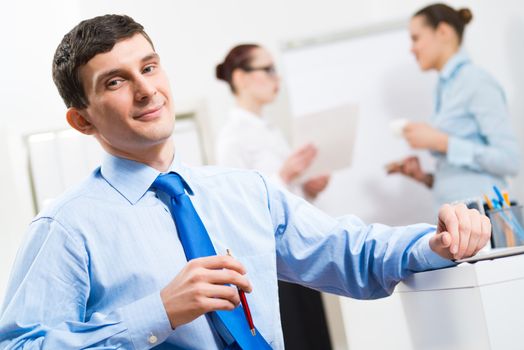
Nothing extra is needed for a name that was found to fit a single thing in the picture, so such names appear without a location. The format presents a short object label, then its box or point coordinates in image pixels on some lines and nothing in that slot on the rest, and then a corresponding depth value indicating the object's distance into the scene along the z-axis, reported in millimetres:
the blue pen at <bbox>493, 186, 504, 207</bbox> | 2806
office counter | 2248
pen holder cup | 2772
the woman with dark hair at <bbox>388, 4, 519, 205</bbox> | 4555
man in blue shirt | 2322
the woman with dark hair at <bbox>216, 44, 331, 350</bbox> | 4928
